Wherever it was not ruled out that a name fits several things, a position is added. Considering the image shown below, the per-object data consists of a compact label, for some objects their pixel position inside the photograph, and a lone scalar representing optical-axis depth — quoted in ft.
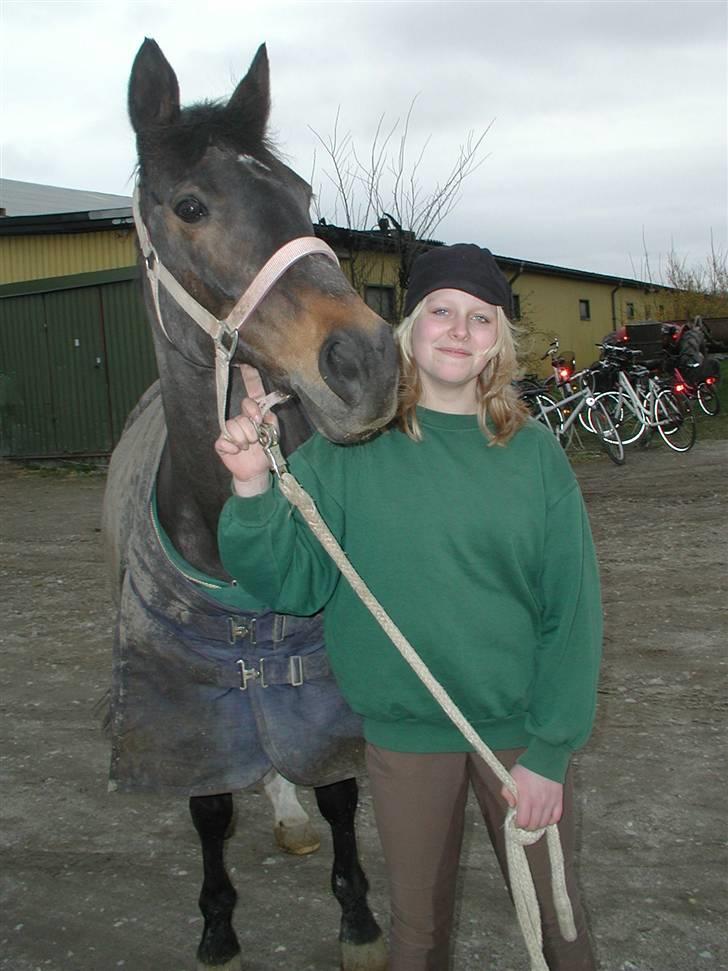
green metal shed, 43.01
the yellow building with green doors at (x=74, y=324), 42.98
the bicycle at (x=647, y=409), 37.70
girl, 5.71
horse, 6.52
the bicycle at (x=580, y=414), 34.76
